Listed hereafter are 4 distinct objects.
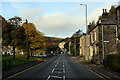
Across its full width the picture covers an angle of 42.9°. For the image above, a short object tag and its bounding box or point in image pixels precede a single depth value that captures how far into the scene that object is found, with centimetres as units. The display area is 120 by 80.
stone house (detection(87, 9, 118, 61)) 2816
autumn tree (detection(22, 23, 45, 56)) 4322
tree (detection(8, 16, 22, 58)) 3312
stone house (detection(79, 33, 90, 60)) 4965
